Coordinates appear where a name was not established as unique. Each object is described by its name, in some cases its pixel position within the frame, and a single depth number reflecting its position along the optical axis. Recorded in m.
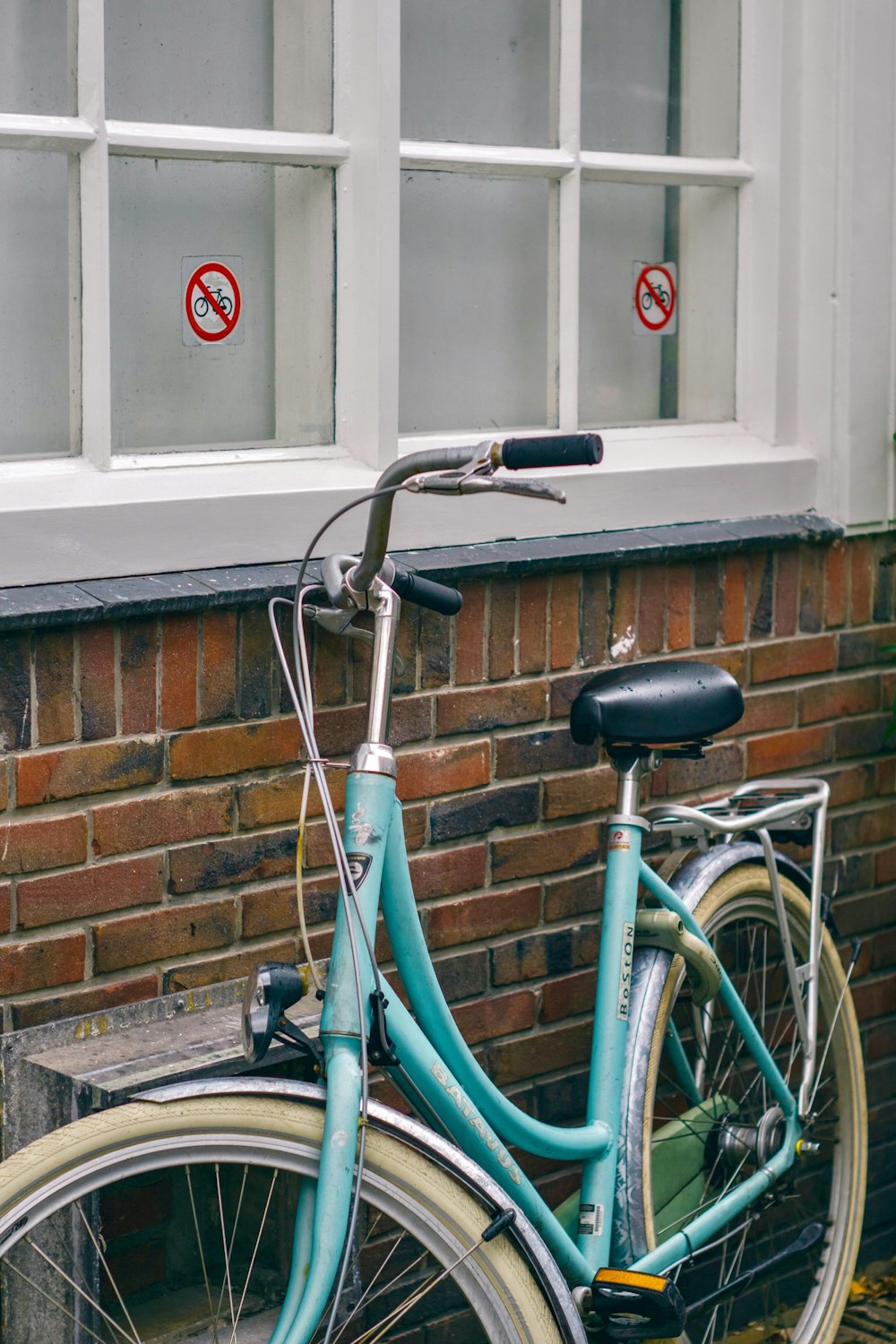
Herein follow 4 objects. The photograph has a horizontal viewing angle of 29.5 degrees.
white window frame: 2.37
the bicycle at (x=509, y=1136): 1.87
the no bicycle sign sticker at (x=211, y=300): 2.57
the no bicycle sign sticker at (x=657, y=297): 3.22
